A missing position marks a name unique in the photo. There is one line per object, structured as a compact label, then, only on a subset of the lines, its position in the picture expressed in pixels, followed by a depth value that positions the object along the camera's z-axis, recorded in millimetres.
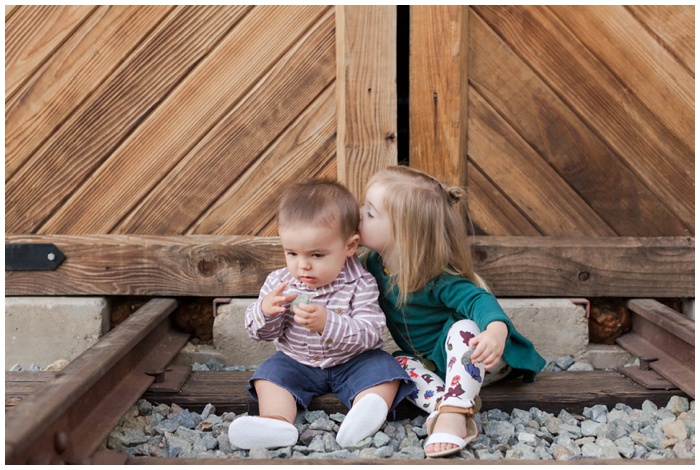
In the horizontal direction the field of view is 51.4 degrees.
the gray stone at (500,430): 2305
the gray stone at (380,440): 2207
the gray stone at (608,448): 2154
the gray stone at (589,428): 2350
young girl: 2424
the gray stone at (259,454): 2115
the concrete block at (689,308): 3295
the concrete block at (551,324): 3186
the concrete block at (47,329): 3209
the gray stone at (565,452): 2143
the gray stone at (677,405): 2518
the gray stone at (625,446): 2154
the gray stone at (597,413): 2486
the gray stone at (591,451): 2156
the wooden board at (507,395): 2545
